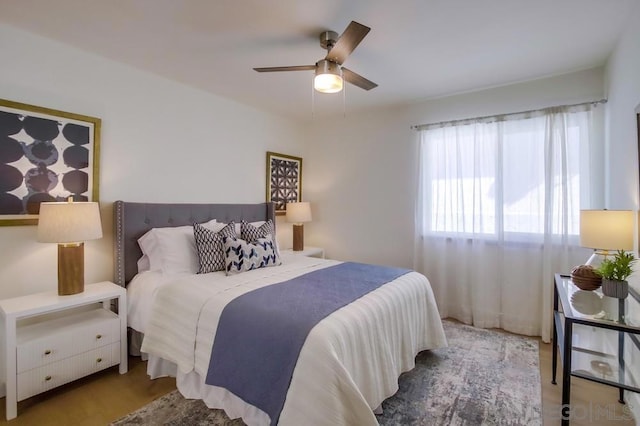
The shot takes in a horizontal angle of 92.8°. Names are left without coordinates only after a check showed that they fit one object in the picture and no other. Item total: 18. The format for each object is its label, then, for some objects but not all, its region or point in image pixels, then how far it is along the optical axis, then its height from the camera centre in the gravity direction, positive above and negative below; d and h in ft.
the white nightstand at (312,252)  13.37 -1.74
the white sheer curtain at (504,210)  9.36 +0.08
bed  4.68 -2.41
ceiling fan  6.00 +3.37
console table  4.91 -2.45
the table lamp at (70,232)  6.74 -0.45
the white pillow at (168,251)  8.57 -1.12
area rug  6.05 -4.09
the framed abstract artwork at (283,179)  13.74 +1.56
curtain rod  8.96 +3.31
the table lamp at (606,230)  6.30 -0.37
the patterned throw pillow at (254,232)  9.89 -0.67
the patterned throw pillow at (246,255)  8.57 -1.26
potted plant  5.45 -1.15
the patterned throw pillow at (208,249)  8.69 -1.06
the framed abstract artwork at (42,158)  7.03 +1.35
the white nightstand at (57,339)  6.12 -2.82
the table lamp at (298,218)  13.65 -0.25
